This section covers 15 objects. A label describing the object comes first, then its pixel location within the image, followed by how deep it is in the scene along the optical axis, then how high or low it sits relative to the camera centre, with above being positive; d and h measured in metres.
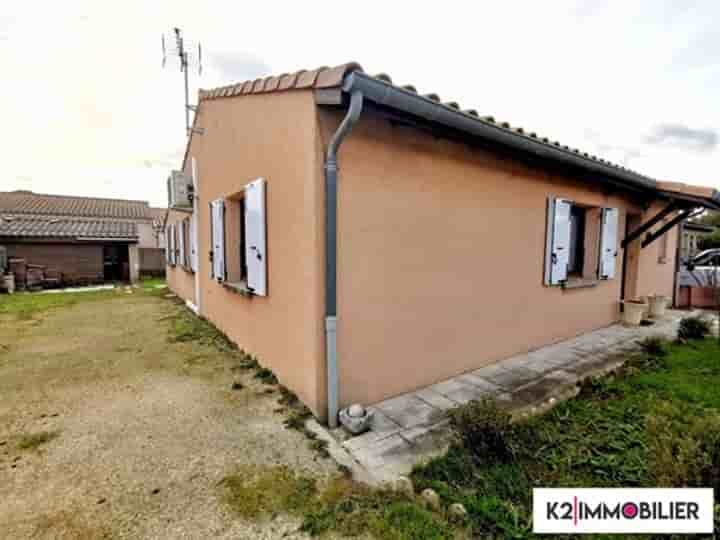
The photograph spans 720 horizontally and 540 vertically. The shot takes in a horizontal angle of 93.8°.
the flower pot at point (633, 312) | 6.72 -1.37
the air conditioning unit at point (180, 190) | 7.58 +1.20
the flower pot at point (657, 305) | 7.33 -1.34
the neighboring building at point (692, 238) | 11.52 +0.29
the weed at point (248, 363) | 4.55 -1.67
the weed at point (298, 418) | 3.03 -1.63
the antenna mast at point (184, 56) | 7.92 +4.59
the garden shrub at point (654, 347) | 4.94 -1.55
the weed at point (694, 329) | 5.49 -1.39
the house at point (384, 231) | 3.02 +0.15
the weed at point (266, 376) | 4.05 -1.64
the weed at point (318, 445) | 2.62 -1.63
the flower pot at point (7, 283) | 12.98 -1.54
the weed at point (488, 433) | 2.44 -1.38
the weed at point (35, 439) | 2.73 -1.64
